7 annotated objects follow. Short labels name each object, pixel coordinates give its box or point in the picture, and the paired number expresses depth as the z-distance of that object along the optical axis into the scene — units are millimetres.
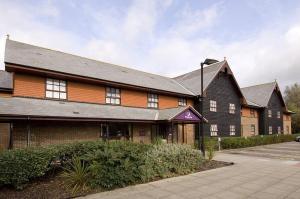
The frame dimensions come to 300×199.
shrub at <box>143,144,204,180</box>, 11022
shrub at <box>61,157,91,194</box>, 9070
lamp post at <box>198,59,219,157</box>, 14690
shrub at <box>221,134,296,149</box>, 24906
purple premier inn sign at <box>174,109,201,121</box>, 18669
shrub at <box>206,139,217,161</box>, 15276
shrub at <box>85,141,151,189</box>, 9281
